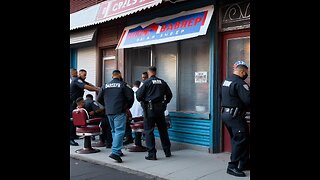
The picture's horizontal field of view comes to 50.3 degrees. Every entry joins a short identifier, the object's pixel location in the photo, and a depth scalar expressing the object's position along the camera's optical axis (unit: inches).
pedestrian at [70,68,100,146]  354.9
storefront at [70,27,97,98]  435.8
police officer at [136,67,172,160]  275.1
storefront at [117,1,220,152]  296.4
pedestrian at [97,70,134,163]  270.7
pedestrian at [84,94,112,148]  322.7
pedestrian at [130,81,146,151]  315.0
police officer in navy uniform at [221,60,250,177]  219.5
